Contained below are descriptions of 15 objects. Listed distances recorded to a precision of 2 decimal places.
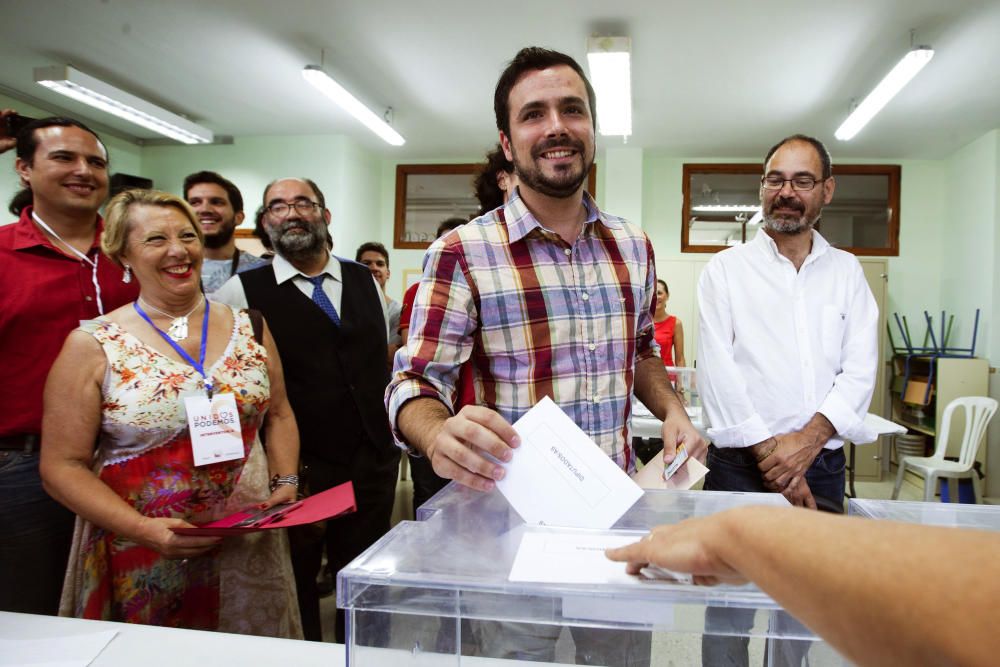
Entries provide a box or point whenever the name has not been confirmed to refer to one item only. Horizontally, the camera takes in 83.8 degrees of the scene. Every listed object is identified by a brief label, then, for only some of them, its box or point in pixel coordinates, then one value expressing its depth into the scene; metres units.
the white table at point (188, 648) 0.84
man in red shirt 1.44
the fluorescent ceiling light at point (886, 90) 3.40
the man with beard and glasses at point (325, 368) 1.92
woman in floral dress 1.27
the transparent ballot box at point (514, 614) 0.54
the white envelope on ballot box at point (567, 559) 0.56
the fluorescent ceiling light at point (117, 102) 3.91
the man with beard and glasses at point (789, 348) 1.61
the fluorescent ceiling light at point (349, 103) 3.96
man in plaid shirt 1.11
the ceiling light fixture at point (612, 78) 3.57
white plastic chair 3.93
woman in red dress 4.57
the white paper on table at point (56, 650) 0.84
